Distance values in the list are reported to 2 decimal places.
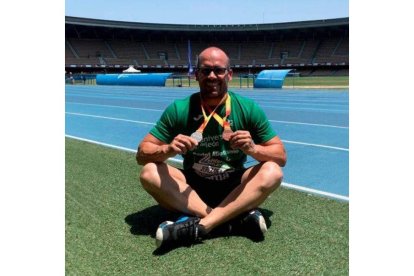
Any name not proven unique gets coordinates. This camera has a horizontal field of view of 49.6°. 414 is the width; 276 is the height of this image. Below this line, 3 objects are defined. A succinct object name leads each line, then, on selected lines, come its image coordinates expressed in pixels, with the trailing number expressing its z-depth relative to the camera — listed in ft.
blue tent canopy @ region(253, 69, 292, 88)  84.06
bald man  10.97
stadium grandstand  189.98
